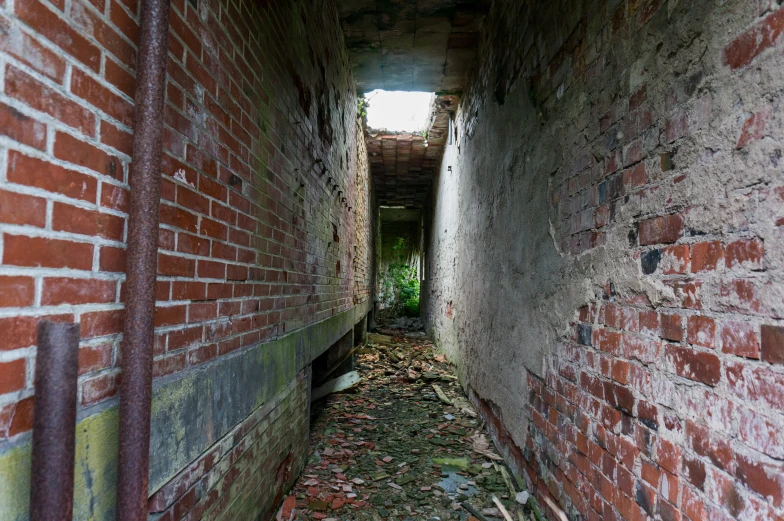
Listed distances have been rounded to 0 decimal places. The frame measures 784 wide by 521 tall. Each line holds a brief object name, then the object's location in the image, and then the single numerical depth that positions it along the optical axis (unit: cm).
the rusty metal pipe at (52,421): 92
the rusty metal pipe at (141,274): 120
